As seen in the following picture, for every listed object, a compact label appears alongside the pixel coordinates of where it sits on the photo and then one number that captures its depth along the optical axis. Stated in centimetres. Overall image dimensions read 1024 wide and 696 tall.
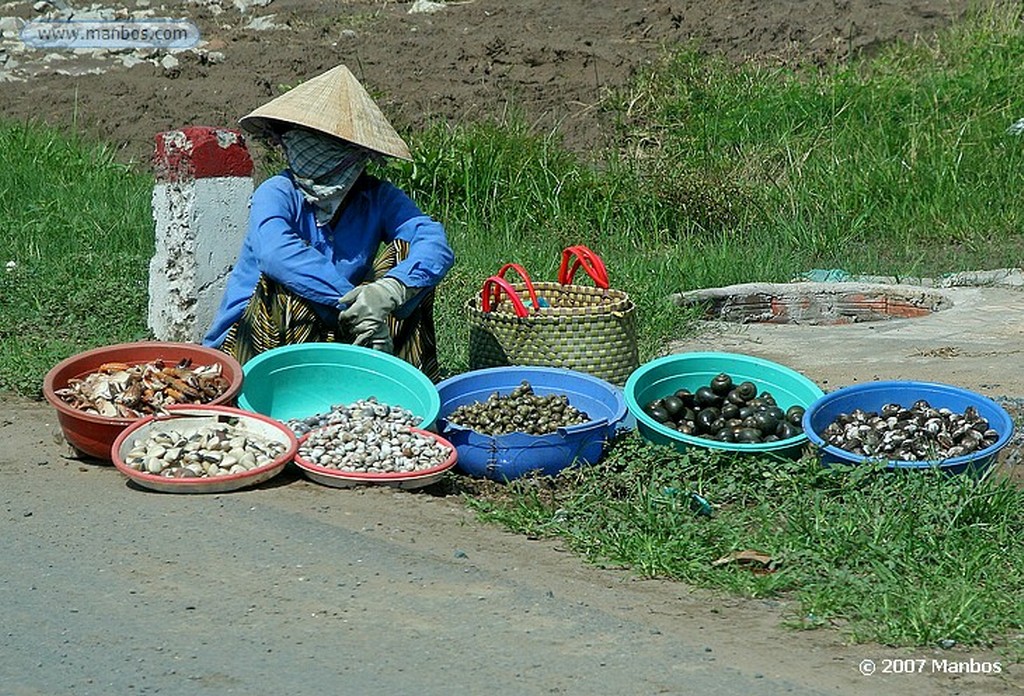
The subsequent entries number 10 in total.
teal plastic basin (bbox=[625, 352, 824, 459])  1152
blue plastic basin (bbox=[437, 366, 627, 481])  1070
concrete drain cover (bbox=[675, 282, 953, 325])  1753
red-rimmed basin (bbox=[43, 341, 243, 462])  1081
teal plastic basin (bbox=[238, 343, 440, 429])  1152
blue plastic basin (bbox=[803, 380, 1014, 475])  1009
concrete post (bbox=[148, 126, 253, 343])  1402
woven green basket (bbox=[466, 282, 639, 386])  1197
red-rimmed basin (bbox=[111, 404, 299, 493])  1023
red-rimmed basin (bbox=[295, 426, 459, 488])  1037
